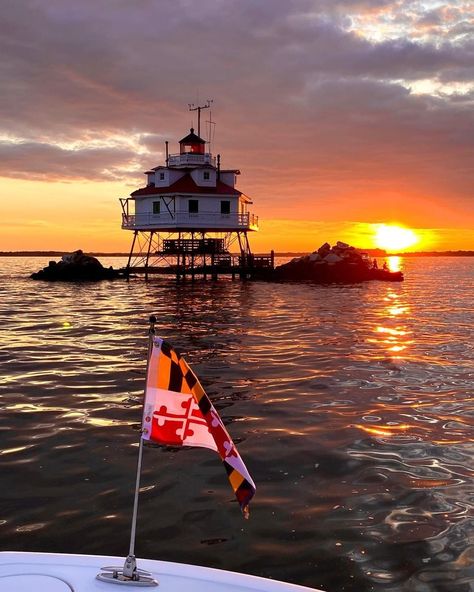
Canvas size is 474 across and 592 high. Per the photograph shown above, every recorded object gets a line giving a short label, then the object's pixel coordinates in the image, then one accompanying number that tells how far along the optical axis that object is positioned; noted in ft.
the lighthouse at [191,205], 159.43
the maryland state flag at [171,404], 13.26
